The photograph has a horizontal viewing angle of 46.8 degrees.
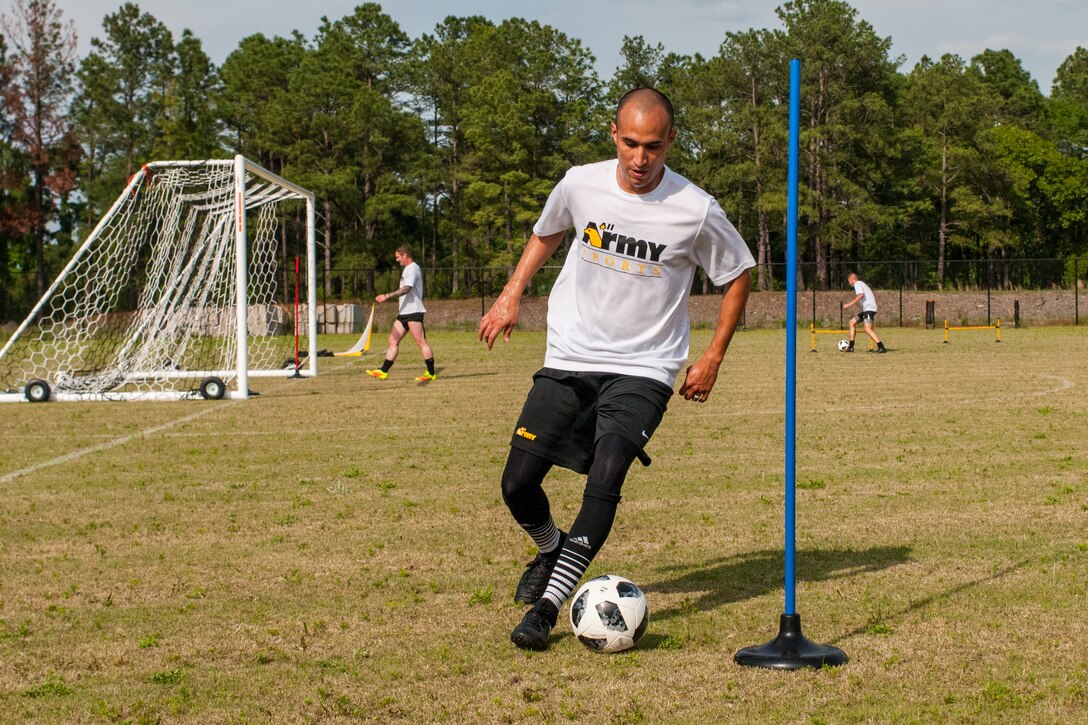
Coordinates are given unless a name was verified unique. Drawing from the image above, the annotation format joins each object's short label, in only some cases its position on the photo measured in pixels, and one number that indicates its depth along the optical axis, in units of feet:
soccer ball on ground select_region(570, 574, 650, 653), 15.60
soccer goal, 57.72
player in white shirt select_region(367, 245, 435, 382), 65.72
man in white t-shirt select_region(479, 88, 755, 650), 16.51
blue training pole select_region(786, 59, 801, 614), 14.94
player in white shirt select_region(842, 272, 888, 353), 94.02
